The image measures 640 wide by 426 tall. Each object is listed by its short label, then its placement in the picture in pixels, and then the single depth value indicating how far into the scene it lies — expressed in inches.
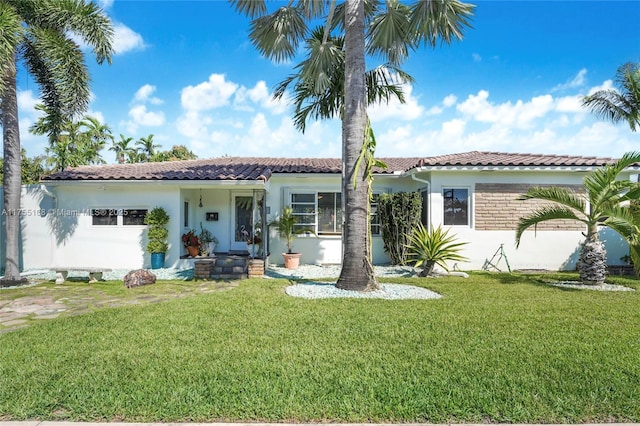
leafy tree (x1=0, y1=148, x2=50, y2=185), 1221.1
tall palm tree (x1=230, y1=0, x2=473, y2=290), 356.5
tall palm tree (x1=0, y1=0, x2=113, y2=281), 413.7
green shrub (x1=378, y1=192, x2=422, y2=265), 513.7
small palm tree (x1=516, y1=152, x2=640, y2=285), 369.7
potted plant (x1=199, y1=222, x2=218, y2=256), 560.3
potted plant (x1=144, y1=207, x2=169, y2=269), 497.7
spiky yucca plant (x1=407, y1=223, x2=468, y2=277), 434.6
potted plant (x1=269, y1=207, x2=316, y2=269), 518.6
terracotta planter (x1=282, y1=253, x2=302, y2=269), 517.3
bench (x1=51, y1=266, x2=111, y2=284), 429.1
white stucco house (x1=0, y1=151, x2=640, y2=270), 497.0
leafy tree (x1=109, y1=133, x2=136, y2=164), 1467.8
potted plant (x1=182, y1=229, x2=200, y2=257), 534.3
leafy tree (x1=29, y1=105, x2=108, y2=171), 1196.2
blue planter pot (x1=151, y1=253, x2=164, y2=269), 503.8
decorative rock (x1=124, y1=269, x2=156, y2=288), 400.5
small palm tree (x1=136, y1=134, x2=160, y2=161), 1546.5
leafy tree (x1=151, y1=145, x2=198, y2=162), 1578.5
